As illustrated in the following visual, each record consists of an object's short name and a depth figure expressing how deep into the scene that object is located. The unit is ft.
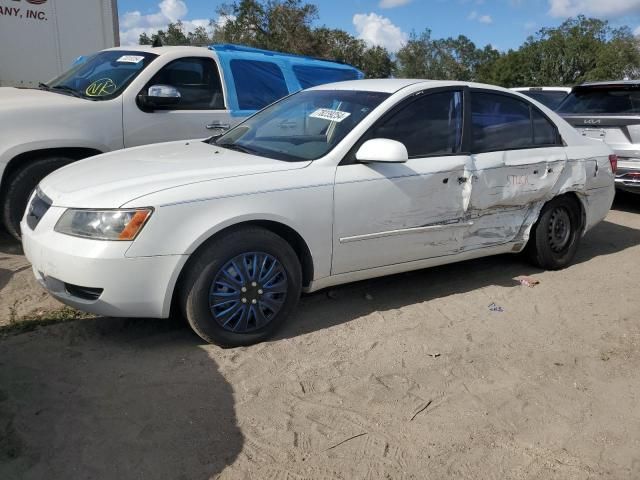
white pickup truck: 16.52
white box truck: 27.81
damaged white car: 10.93
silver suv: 24.79
